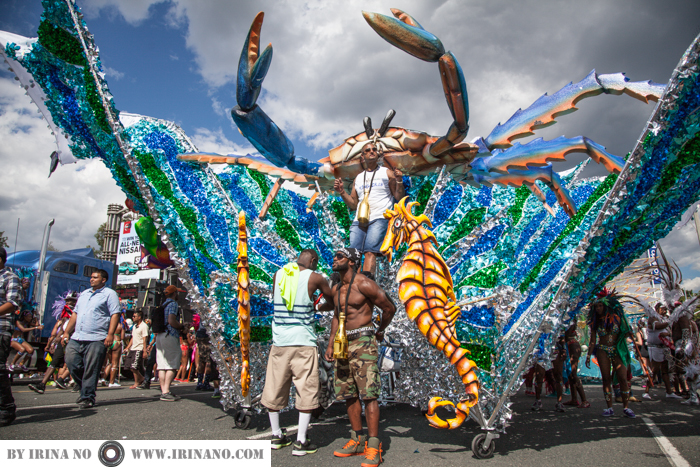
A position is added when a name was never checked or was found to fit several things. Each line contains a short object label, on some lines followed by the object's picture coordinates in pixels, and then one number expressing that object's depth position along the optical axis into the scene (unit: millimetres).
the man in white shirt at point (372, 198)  3977
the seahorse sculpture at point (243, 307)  3510
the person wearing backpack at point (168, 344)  5586
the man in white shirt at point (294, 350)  3148
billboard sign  24344
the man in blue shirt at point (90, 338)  4582
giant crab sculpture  3361
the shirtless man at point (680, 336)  6668
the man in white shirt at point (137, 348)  7523
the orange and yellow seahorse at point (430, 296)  2902
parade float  3125
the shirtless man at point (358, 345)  2941
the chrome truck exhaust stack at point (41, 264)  10023
